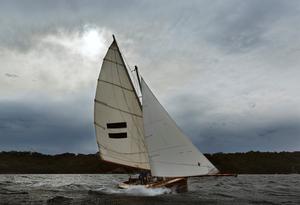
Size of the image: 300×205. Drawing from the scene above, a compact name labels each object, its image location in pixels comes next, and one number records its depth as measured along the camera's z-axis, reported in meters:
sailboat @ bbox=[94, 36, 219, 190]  31.12
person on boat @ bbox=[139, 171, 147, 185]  31.57
